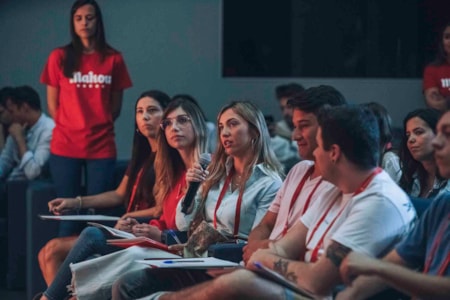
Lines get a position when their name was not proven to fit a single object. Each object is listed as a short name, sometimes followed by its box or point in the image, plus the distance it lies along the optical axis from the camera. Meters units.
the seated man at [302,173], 5.17
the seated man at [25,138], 8.63
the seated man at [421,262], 3.95
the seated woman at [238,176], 5.92
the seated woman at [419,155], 5.85
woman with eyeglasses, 6.41
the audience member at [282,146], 9.91
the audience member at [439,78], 8.07
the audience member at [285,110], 9.86
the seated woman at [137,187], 6.96
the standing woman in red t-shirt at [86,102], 8.01
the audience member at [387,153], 5.91
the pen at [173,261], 5.17
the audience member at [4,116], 9.30
